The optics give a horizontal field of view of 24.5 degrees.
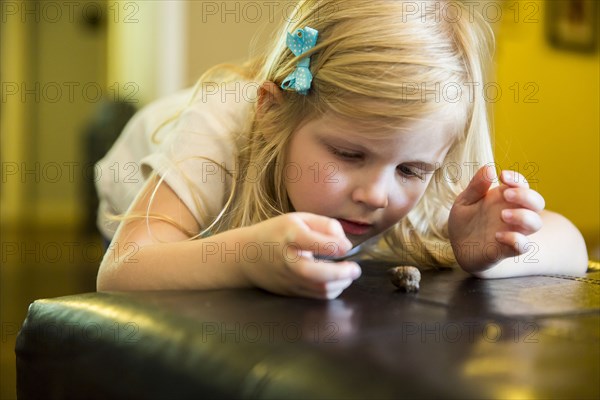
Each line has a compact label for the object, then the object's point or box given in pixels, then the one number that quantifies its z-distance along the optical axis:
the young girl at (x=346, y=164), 0.95
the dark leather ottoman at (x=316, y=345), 0.71
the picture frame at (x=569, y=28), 3.31
